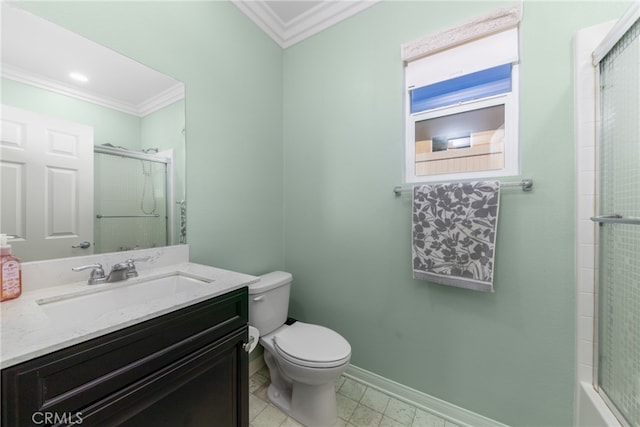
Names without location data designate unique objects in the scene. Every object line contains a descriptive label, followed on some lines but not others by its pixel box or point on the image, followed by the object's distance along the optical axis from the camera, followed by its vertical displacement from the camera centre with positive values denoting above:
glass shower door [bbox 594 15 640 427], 0.86 -0.06
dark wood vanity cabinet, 0.52 -0.44
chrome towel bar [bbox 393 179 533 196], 1.13 +0.14
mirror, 0.87 +0.29
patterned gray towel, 1.18 -0.10
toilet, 1.22 -0.74
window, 1.20 +0.58
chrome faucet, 0.97 -0.25
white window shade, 1.19 +0.82
